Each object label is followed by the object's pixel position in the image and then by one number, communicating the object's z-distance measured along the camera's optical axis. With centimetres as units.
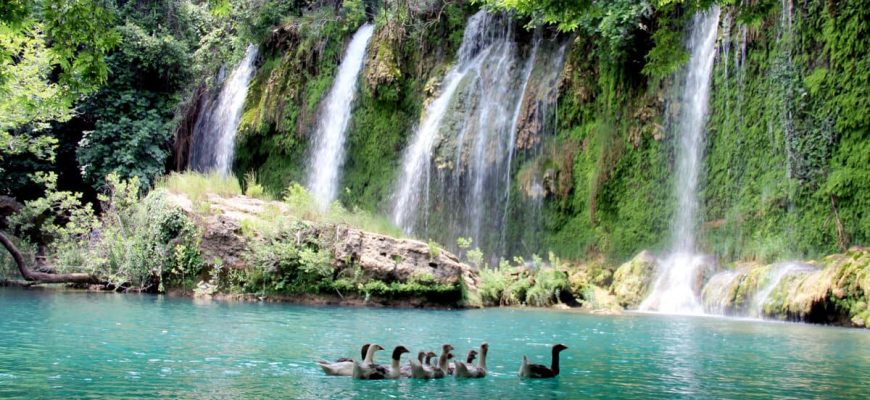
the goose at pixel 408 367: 894
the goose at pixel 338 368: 865
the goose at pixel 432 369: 884
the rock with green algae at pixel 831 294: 1521
